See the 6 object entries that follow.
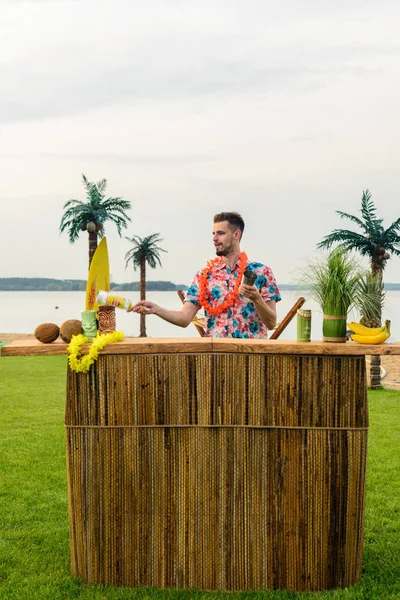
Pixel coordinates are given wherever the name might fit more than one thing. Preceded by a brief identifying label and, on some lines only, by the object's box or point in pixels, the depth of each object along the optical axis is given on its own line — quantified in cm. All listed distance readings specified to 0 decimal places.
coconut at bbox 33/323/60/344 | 370
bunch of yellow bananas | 364
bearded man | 408
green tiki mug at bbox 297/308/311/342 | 361
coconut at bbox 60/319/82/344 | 369
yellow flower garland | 352
